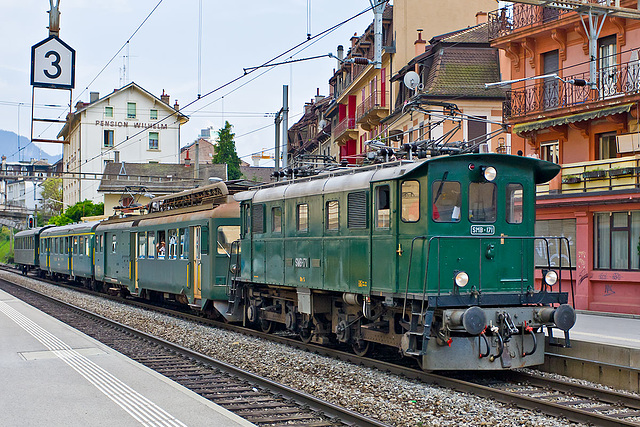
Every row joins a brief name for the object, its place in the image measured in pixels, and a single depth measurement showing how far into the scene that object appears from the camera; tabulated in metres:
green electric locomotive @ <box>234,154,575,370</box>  11.12
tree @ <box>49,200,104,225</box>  64.70
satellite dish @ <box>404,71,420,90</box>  31.06
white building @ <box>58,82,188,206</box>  77.38
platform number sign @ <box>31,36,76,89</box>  14.38
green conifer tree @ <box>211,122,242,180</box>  75.31
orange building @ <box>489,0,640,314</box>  21.86
